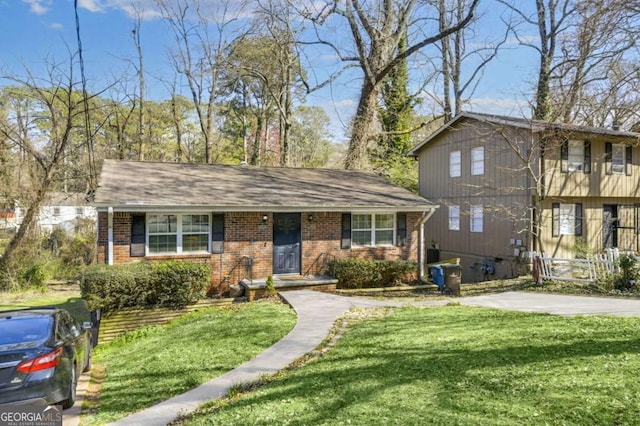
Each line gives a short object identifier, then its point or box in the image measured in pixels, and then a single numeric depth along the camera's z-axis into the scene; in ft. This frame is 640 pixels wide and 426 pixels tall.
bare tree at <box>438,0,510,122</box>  96.27
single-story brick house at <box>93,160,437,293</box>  39.68
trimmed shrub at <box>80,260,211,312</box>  34.50
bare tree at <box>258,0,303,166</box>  78.54
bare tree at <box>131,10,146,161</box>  90.99
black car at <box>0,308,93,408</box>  16.05
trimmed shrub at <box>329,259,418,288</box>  45.47
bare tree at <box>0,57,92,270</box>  61.29
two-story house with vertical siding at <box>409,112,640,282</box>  55.16
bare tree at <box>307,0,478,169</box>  73.26
